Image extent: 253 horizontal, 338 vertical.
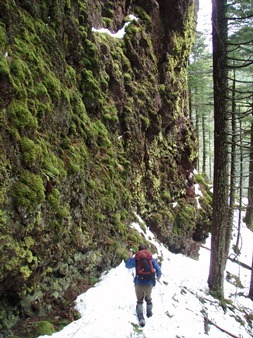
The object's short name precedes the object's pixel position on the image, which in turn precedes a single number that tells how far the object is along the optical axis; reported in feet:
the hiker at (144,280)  19.90
